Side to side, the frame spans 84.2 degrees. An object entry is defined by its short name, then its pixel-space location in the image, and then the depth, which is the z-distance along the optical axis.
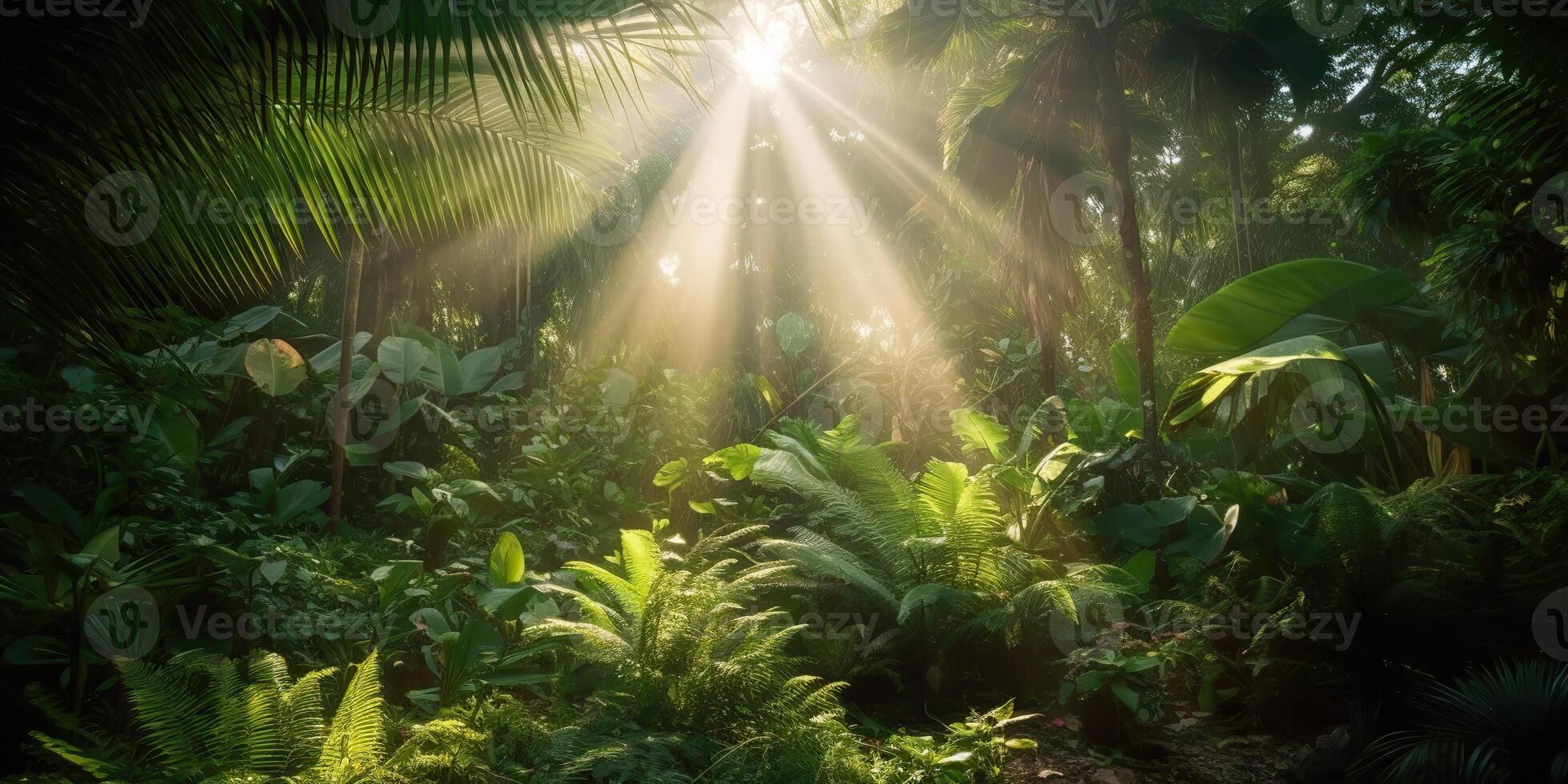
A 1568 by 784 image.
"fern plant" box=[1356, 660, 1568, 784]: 2.89
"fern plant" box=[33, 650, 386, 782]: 2.70
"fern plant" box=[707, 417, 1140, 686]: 4.43
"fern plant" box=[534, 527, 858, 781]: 3.03
